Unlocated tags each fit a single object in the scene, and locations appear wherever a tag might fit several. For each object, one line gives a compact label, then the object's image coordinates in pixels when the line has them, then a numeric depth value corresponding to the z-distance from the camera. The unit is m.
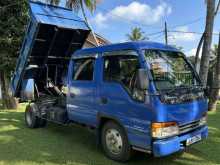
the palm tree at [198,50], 10.55
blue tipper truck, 3.33
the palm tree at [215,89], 8.04
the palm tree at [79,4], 10.14
